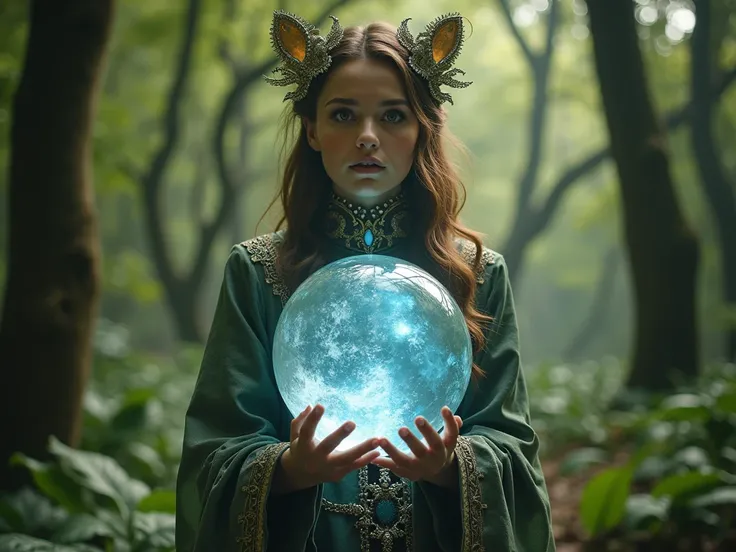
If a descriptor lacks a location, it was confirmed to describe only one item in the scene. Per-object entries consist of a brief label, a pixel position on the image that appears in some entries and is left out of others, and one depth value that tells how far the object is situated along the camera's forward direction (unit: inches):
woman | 67.6
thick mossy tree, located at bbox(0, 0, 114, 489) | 127.0
